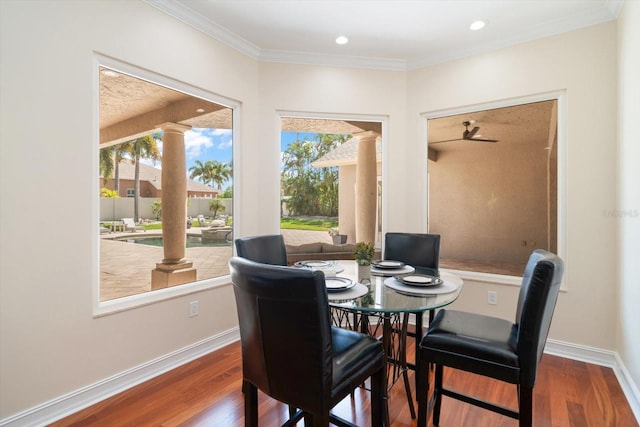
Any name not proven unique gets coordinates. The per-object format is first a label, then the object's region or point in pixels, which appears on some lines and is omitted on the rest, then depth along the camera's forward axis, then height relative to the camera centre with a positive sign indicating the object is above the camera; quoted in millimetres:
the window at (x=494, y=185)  3084 +283
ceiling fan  3480 +839
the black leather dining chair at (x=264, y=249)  2457 -298
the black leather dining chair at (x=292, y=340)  1257 -526
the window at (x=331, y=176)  3570 +392
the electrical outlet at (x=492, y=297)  3189 -828
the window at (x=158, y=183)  2361 +236
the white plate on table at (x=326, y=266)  2420 -426
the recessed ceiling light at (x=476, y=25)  2830 +1626
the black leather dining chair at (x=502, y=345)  1534 -674
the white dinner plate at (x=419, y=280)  2006 -434
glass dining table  1688 -471
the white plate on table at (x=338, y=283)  1887 -431
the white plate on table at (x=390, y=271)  2367 -435
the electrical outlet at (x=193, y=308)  2801 -831
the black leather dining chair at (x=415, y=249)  2758 -325
